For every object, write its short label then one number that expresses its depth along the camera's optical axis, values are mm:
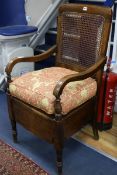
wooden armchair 1395
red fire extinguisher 1804
